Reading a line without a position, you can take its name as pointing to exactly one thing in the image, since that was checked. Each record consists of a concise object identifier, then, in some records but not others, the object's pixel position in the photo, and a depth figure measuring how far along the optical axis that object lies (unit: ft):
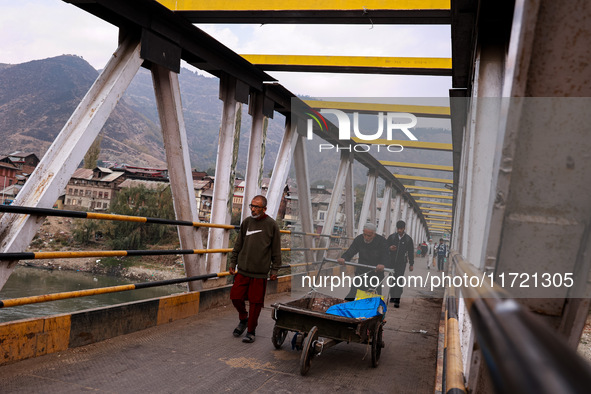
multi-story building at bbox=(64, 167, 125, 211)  263.49
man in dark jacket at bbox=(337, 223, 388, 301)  23.11
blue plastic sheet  18.28
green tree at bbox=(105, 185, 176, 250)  167.22
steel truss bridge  5.09
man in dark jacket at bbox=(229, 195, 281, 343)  19.77
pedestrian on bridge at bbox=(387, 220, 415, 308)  32.89
